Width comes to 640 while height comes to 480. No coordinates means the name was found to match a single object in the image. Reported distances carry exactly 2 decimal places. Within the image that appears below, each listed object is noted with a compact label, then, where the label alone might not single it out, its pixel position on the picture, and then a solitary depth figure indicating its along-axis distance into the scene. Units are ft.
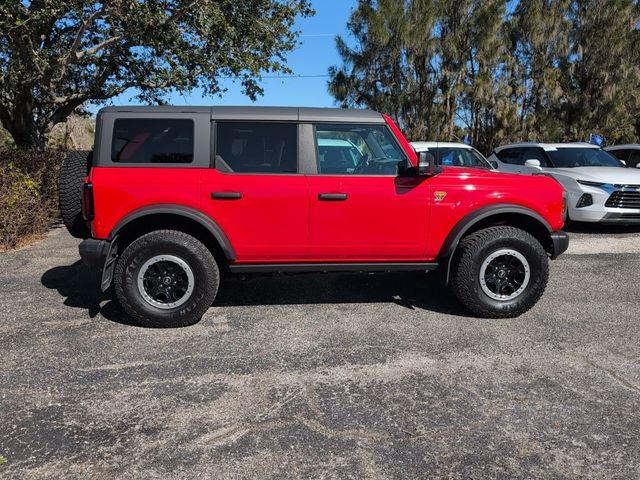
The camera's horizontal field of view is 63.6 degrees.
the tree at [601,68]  66.23
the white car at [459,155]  34.24
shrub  23.26
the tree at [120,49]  28.19
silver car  27.63
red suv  13.82
